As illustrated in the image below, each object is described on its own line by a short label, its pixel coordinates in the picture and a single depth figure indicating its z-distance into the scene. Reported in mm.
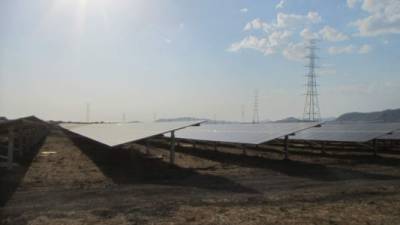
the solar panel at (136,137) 18236
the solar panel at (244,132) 23159
